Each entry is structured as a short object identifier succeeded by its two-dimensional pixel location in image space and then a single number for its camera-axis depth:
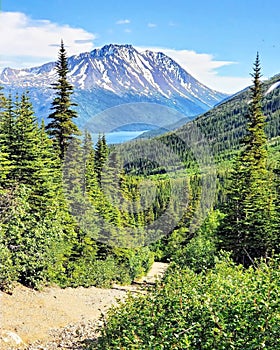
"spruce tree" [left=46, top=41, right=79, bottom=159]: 31.59
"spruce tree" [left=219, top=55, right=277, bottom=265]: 27.78
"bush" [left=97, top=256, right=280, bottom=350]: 6.34
